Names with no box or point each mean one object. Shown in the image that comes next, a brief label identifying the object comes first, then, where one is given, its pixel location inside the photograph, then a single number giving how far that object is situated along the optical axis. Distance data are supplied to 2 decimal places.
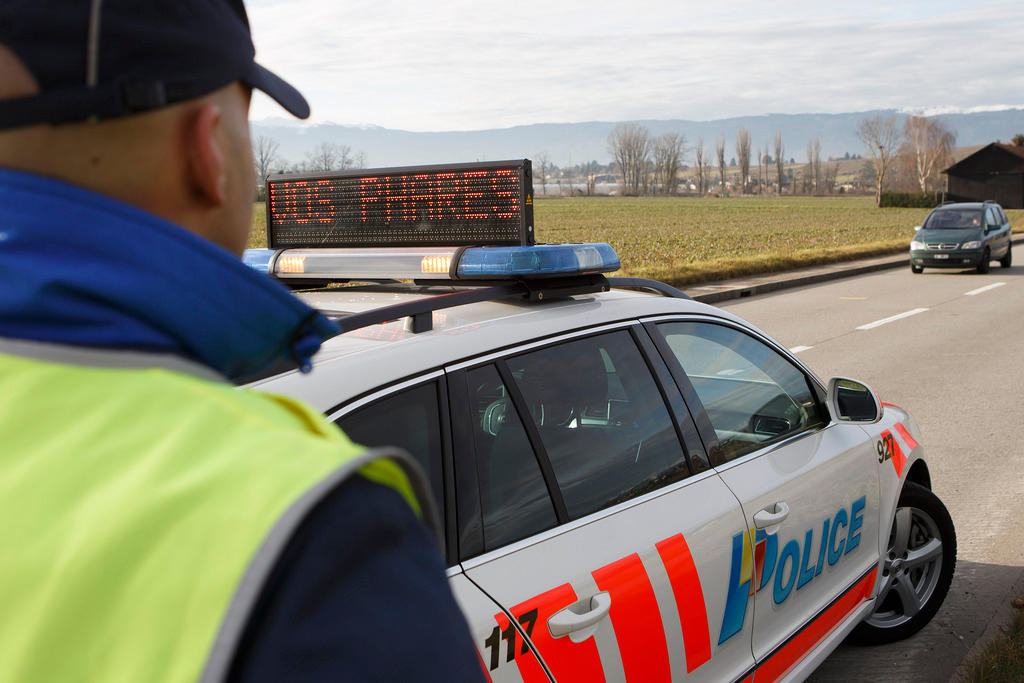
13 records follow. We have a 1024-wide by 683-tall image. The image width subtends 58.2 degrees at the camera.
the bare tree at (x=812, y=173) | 157.07
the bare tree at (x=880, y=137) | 115.75
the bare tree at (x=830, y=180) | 149.62
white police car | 2.04
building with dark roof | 81.06
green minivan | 20.28
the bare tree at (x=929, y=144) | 114.50
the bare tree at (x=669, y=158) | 153.25
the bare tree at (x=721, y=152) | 167.38
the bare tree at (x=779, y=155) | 165.07
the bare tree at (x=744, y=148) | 162.12
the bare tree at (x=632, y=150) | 160.50
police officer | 0.61
